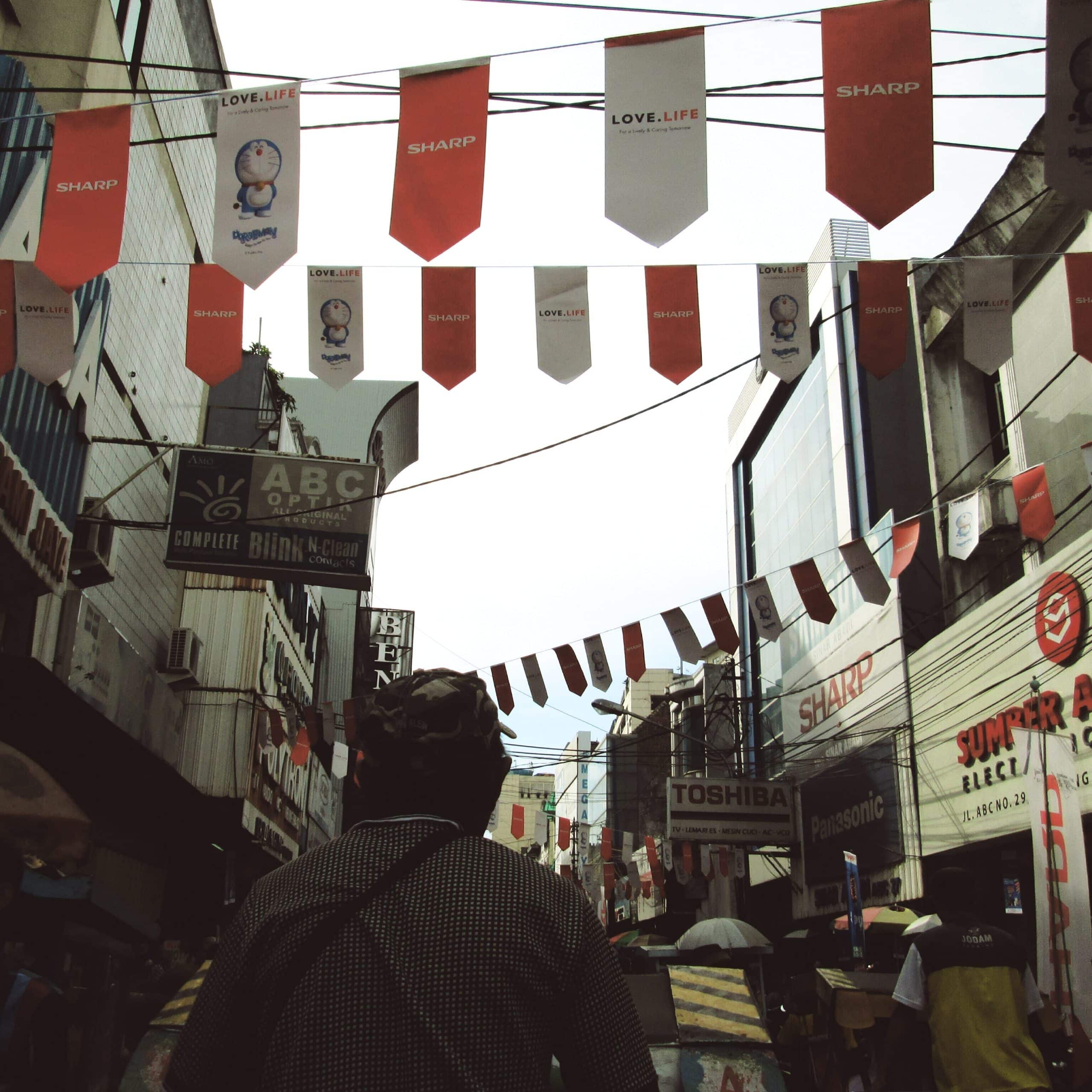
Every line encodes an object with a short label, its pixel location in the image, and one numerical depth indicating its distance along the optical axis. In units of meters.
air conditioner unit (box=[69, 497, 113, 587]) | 11.99
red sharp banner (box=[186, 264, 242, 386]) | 7.54
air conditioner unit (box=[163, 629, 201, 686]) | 17.56
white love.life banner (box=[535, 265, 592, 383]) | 7.21
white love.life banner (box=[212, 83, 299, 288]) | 6.01
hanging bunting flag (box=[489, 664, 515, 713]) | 16.70
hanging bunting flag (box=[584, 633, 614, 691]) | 15.58
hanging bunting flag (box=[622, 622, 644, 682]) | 14.70
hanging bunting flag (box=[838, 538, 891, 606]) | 12.55
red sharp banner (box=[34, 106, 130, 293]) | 6.15
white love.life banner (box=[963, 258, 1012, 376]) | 7.32
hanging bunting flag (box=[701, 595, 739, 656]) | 14.39
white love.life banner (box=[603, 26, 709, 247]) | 5.73
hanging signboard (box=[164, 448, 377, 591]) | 13.96
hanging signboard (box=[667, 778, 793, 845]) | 20.62
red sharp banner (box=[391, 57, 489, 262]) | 5.85
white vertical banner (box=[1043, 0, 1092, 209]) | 4.91
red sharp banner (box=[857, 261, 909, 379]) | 7.40
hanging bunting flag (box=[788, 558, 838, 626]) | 13.20
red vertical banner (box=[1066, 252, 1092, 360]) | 7.17
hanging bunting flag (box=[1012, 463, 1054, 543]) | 11.14
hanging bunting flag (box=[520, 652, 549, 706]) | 15.79
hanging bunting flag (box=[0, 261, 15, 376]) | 7.64
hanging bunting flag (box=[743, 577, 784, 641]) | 14.23
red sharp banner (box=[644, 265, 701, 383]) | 7.27
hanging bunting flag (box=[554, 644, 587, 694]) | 15.77
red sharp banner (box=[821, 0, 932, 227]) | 5.53
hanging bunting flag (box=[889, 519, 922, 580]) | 12.11
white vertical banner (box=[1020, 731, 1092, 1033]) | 5.99
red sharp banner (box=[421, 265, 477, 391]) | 7.34
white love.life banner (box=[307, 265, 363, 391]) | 7.30
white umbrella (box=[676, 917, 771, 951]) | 15.74
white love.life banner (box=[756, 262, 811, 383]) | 7.46
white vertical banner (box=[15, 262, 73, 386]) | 7.55
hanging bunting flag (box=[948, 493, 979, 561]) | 14.88
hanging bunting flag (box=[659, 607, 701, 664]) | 14.47
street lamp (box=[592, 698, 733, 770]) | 21.80
